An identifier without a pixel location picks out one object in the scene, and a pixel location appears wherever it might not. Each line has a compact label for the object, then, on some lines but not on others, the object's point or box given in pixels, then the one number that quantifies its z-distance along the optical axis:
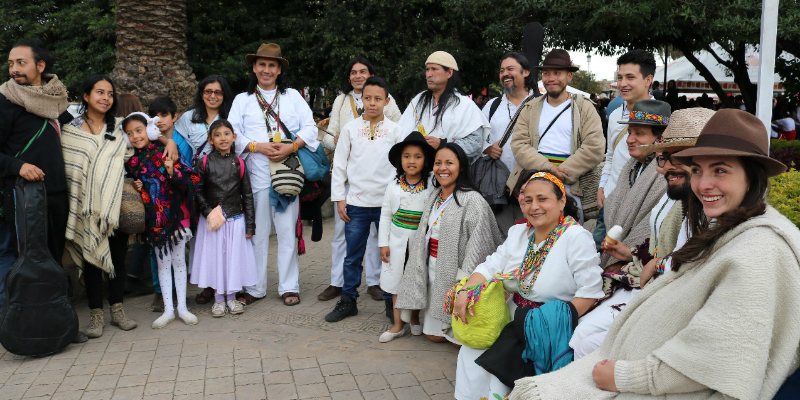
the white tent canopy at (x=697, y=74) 14.77
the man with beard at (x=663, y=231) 3.15
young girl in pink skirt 5.50
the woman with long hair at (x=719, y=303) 2.05
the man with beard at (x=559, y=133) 4.90
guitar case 4.48
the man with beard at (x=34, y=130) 4.57
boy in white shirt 5.51
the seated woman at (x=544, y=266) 3.54
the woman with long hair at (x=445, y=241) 4.67
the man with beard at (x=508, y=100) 5.35
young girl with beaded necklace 5.05
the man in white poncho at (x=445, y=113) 5.36
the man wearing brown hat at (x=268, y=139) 5.81
